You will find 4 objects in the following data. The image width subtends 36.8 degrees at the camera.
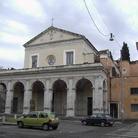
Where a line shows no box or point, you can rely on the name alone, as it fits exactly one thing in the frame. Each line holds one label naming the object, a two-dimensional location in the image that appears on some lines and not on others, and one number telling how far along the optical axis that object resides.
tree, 51.66
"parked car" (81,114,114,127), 20.75
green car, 16.00
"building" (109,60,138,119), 30.05
